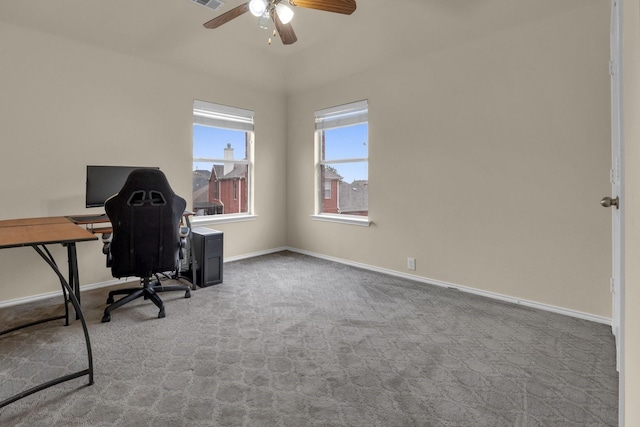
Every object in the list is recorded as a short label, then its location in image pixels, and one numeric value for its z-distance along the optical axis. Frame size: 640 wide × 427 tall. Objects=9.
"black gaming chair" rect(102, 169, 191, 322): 2.71
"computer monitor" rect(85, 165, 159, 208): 3.26
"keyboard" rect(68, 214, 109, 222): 3.07
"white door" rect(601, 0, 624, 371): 1.47
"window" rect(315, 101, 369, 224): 4.57
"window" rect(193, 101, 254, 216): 4.59
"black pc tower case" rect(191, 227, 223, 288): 3.69
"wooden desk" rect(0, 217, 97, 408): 1.70
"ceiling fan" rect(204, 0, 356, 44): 2.46
